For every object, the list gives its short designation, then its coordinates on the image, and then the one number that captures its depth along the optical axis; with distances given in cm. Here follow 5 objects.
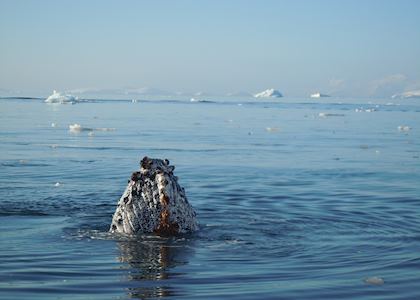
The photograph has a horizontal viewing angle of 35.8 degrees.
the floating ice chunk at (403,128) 3644
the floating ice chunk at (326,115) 5585
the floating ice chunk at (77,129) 3216
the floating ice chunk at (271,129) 3534
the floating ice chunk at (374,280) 702
